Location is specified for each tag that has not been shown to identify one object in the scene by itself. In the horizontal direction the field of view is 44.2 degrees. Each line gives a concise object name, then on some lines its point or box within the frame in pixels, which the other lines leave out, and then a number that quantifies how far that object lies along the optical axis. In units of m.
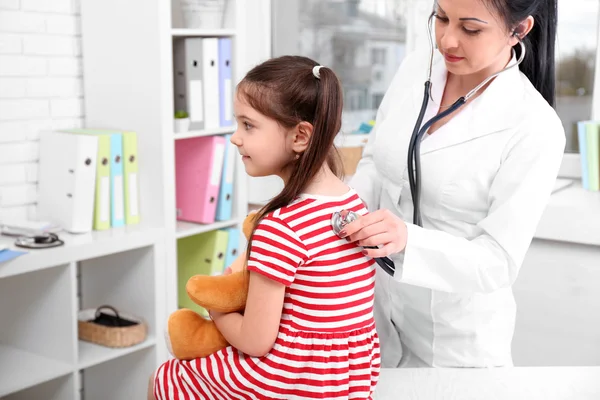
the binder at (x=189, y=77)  2.38
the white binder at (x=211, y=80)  2.39
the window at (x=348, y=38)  3.05
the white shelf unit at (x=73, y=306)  2.07
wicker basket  2.25
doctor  1.27
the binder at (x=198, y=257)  2.57
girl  1.12
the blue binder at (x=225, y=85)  2.45
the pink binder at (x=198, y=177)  2.47
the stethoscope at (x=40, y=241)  2.00
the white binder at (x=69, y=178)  2.16
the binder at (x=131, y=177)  2.28
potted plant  2.34
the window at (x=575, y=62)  2.72
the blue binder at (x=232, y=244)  2.58
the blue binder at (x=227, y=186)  2.51
